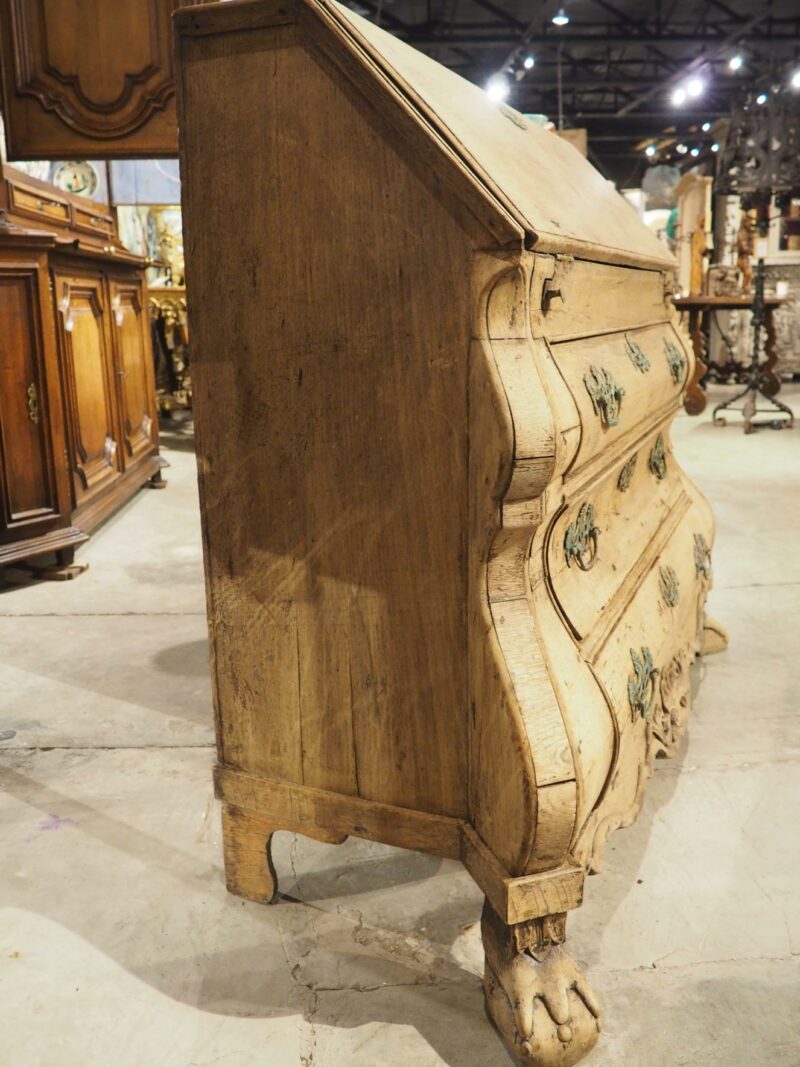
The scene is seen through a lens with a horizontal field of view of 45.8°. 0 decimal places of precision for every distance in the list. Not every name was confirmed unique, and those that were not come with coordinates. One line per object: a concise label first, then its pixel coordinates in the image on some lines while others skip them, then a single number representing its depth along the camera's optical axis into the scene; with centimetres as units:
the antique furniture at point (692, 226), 1130
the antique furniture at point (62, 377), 345
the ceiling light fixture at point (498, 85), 1177
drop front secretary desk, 123
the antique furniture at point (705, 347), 744
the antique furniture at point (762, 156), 647
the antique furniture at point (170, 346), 793
